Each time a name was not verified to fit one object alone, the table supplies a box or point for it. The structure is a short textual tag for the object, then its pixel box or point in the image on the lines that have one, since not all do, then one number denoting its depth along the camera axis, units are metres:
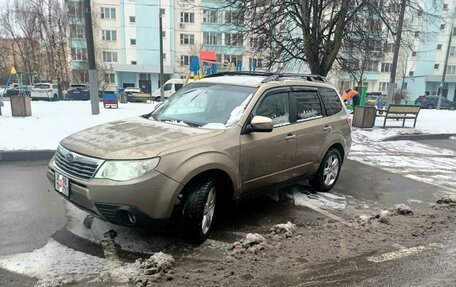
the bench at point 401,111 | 13.11
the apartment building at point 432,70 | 56.69
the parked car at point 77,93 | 32.09
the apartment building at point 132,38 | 48.09
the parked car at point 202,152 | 3.30
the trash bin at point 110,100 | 18.52
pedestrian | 15.42
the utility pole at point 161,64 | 23.85
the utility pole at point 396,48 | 12.97
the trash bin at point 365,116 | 12.73
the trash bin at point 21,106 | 11.86
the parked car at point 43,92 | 29.20
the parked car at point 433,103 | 39.03
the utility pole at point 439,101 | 35.06
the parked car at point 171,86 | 33.84
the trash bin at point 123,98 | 27.47
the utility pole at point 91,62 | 11.82
